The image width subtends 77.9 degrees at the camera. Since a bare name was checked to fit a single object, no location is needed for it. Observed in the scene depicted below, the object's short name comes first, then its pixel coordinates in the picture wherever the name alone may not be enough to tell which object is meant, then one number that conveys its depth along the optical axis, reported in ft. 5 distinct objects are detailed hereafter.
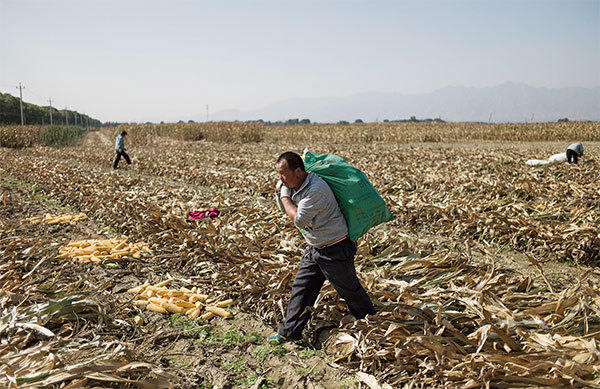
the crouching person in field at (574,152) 33.63
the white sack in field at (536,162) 34.84
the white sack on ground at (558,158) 34.34
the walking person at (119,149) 45.03
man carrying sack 9.31
